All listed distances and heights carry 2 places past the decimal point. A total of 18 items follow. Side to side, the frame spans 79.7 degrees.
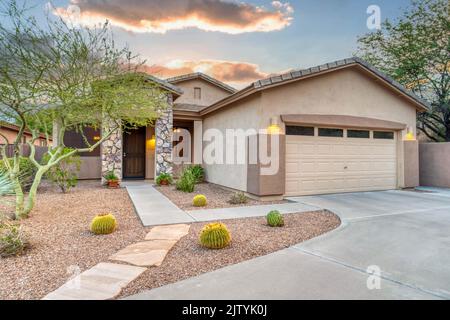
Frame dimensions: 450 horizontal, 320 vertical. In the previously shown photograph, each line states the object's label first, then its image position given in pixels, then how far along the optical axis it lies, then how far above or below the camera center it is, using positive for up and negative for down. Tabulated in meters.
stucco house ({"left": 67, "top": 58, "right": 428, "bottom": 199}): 8.56 +1.13
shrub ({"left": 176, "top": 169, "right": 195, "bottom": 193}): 10.16 -0.92
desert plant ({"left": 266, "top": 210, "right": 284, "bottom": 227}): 5.50 -1.23
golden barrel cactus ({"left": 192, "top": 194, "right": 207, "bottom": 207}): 7.58 -1.17
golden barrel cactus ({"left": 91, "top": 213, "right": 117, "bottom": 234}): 4.99 -1.23
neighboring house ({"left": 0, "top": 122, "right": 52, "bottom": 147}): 17.26 +1.75
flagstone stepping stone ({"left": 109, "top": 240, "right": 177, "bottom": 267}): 3.75 -1.41
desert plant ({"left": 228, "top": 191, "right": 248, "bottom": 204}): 8.06 -1.18
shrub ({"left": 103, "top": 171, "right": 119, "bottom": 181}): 11.24 -0.71
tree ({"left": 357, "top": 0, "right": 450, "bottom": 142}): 13.77 +5.77
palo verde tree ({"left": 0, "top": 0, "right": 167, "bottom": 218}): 5.30 +1.82
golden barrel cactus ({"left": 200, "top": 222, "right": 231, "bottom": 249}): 4.19 -1.22
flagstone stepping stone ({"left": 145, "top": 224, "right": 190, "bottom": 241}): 4.79 -1.37
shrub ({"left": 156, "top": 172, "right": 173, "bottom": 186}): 11.88 -0.87
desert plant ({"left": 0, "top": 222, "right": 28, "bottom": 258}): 3.98 -1.27
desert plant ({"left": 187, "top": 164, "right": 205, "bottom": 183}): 12.86 -0.60
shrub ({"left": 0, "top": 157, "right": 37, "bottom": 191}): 9.59 -0.33
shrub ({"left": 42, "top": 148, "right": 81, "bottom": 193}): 9.61 -0.63
